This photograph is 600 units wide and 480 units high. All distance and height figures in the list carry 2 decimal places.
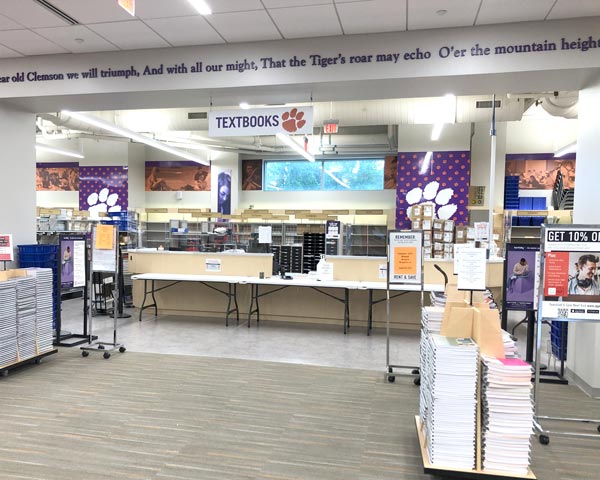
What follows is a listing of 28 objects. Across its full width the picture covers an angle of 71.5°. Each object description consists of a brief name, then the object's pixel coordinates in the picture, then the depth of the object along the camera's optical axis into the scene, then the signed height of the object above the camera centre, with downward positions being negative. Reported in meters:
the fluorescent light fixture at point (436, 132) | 9.48 +2.35
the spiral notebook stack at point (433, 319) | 2.96 -0.65
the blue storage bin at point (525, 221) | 11.05 +0.24
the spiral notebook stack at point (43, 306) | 4.60 -0.97
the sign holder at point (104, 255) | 5.17 -0.44
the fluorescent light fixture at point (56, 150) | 12.47 +2.15
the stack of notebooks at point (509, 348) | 2.62 -0.75
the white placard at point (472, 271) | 2.98 -0.30
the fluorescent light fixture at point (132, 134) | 7.76 +1.99
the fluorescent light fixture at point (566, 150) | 9.77 +2.01
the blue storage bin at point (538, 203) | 11.84 +0.78
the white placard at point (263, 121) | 5.03 +1.26
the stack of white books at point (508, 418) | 2.40 -1.09
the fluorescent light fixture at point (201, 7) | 3.91 +2.07
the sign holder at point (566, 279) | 3.23 -0.38
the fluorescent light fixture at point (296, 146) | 8.86 +1.87
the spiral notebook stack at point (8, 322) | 4.15 -1.04
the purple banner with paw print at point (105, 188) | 14.59 +1.17
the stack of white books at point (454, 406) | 2.46 -1.06
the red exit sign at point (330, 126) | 8.79 +2.11
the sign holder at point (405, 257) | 4.35 -0.31
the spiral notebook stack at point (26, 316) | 4.36 -1.03
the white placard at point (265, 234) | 8.94 -0.21
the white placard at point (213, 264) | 7.37 -0.73
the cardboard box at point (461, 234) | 9.97 -0.13
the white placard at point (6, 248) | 4.47 -0.31
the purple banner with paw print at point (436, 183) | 10.97 +1.20
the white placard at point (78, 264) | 5.24 -0.55
